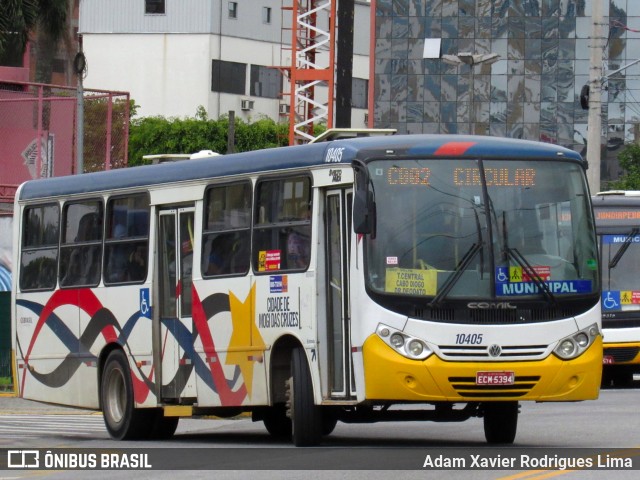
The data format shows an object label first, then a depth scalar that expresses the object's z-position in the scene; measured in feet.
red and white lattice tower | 232.53
